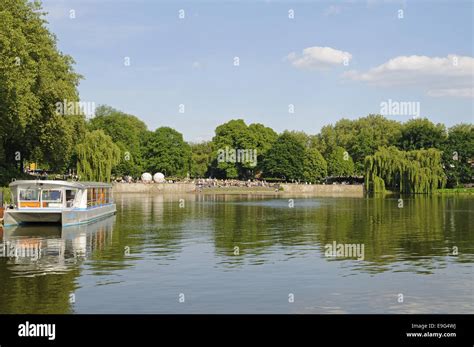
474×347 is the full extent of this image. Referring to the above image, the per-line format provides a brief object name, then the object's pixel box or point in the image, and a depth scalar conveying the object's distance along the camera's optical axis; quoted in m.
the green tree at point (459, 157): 128.88
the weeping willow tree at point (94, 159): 94.31
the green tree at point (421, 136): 135.12
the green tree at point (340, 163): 166.50
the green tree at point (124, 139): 136.25
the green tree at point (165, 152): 147.88
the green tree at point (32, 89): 43.30
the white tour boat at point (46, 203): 41.66
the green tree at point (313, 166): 154.25
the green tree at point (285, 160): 147.75
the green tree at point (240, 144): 153.75
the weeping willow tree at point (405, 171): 112.31
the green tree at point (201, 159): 164.25
